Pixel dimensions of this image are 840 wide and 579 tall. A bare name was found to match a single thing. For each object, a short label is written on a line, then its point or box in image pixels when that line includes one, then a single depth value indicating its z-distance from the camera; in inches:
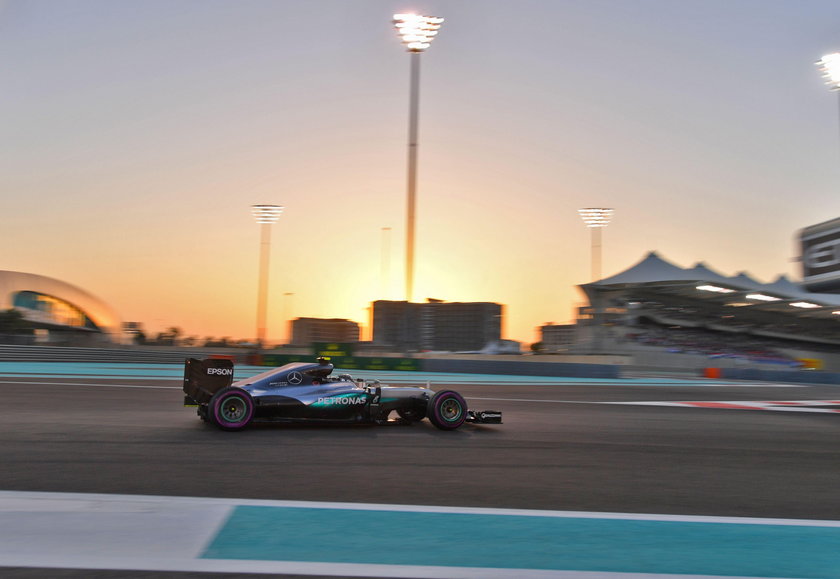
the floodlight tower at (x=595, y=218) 1836.9
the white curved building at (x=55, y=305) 2950.3
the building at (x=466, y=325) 4399.6
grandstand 2065.7
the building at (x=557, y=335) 2307.7
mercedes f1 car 362.6
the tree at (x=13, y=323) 2741.1
